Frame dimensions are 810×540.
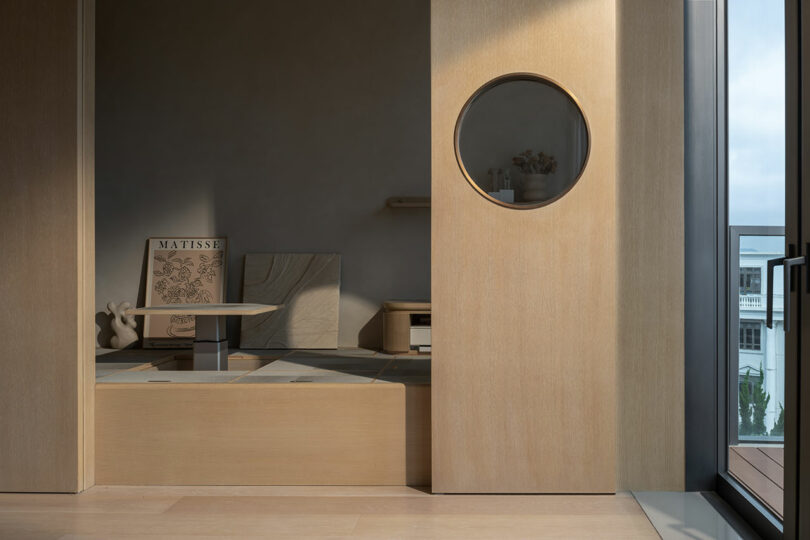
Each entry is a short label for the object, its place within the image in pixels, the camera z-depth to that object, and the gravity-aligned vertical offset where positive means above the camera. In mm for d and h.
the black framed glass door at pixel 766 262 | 1952 -1
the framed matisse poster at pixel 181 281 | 4805 -132
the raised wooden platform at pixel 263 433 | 2906 -713
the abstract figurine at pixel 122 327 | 4773 -448
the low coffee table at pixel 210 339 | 3754 -417
